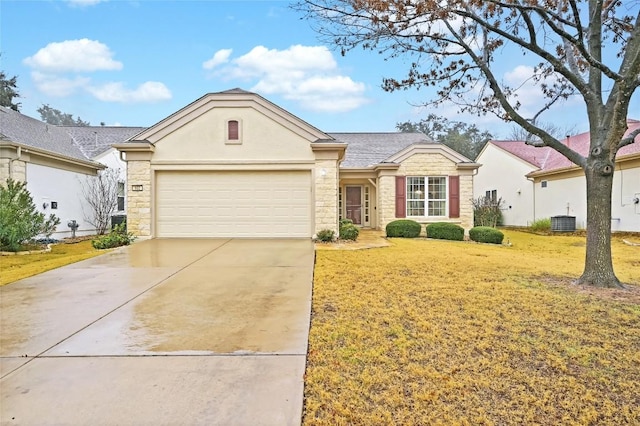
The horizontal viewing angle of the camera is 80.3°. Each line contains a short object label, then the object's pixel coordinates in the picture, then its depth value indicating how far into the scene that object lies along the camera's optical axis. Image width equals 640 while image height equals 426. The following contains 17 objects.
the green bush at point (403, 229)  15.09
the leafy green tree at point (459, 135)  38.41
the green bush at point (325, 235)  12.25
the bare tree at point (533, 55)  6.23
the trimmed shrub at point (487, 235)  13.92
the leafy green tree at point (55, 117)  49.16
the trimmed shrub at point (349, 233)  12.78
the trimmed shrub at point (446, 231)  14.84
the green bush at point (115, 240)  10.95
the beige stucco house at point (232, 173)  12.55
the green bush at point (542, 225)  18.76
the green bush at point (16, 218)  10.46
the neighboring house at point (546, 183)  15.18
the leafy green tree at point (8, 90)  26.23
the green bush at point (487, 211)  18.58
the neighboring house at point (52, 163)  12.63
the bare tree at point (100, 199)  16.39
